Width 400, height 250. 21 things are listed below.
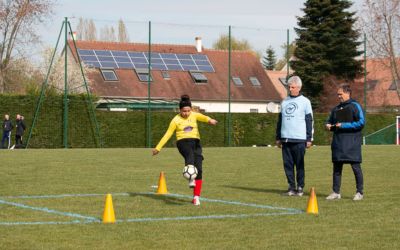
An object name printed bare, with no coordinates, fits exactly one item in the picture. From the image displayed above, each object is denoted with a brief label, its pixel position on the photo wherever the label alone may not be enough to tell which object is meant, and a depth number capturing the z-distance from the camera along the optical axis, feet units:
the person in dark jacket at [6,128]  124.26
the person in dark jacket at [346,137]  43.91
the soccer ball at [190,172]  39.69
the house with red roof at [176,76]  199.62
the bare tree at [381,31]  204.64
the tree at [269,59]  387.34
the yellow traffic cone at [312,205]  36.73
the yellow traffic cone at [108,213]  33.01
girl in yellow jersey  41.16
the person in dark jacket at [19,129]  124.77
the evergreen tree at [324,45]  190.39
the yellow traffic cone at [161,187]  46.50
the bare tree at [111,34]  304.07
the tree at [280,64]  372.99
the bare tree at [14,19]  172.45
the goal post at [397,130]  163.90
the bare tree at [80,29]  315.76
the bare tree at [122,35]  312.71
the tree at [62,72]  184.39
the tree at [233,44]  333.54
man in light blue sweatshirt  46.42
